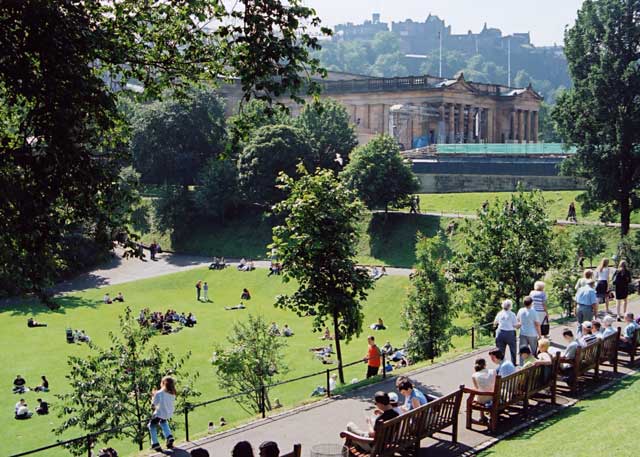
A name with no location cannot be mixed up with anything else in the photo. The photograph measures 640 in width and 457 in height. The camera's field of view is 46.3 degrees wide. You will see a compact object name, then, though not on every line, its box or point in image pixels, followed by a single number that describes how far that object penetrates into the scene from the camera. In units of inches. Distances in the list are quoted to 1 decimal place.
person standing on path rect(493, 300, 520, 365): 609.9
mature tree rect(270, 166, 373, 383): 726.5
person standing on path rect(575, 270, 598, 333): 722.8
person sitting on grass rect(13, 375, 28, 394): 1066.1
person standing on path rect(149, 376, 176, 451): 483.8
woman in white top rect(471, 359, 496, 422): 489.7
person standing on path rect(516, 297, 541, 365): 608.4
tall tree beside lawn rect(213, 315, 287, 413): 805.2
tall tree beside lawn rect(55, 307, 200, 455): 673.6
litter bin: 413.8
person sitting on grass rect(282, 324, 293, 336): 1356.4
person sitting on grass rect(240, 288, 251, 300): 1753.2
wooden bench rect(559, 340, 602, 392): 553.0
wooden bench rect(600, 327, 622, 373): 593.4
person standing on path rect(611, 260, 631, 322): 825.5
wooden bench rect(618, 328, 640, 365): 632.1
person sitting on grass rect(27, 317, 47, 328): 1520.8
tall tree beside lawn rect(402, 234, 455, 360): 899.4
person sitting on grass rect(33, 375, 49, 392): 1064.2
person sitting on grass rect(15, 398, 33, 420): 949.2
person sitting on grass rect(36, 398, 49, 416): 960.3
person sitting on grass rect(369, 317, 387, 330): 1405.0
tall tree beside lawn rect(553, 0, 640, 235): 1428.4
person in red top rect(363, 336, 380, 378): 730.6
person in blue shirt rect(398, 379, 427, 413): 441.8
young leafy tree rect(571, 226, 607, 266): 1469.0
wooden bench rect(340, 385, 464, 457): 410.9
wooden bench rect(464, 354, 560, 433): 481.1
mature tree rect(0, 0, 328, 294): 377.7
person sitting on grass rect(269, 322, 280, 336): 1294.9
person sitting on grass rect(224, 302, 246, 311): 1659.7
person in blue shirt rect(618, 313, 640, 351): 633.0
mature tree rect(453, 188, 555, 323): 896.9
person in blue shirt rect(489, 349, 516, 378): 500.3
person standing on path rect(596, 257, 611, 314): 863.7
